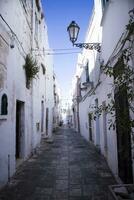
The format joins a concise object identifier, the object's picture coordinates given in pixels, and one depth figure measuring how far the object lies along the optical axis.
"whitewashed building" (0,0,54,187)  5.21
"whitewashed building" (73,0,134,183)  4.59
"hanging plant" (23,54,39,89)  8.02
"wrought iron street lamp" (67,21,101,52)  6.14
